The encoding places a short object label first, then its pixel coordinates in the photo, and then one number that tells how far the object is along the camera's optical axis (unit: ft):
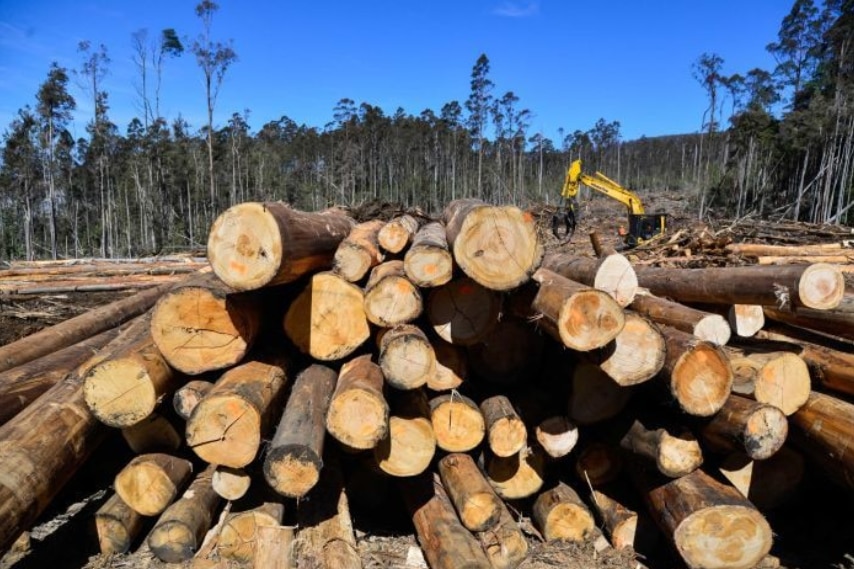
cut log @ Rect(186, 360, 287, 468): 9.71
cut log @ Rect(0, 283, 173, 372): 15.89
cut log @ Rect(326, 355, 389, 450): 9.89
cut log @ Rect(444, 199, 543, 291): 9.98
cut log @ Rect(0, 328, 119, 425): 12.62
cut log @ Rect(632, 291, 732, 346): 11.92
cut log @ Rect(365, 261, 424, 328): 10.92
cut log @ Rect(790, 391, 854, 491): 10.39
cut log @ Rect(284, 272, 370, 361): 11.41
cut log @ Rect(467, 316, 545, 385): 13.25
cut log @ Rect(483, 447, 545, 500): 12.80
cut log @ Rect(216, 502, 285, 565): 10.53
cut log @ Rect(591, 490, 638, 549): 12.05
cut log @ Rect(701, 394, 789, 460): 9.92
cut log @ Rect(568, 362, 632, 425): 11.75
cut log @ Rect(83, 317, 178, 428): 10.12
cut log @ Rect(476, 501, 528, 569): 11.25
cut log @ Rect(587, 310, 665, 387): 10.19
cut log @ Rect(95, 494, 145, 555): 11.12
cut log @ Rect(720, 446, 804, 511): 11.66
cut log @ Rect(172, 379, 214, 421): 10.78
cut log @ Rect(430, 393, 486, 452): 11.80
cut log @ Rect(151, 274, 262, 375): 10.40
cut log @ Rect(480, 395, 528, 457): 11.67
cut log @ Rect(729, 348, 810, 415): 10.98
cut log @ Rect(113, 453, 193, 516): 11.06
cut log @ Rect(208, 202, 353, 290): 9.37
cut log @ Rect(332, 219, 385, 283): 12.25
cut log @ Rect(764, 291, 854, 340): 13.05
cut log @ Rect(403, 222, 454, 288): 10.69
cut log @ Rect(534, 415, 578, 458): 12.00
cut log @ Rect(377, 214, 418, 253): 13.43
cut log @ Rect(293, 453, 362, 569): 10.09
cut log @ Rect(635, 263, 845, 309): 11.05
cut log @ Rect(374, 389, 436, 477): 11.12
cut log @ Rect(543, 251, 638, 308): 12.19
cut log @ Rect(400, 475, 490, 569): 10.28
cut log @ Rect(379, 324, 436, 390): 10.31
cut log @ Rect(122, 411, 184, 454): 11.68
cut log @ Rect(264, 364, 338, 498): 9.25
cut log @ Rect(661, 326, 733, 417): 10.09
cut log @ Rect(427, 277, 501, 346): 11.51
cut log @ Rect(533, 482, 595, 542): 12.35
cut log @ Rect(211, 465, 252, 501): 10.64
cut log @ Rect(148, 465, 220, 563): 10.54
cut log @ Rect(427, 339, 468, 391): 12.09
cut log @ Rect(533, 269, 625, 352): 9.80
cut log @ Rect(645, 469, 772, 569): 9.77
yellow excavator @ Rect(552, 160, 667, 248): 53.31
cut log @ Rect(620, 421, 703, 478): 10.55
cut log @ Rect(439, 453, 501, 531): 11.29
